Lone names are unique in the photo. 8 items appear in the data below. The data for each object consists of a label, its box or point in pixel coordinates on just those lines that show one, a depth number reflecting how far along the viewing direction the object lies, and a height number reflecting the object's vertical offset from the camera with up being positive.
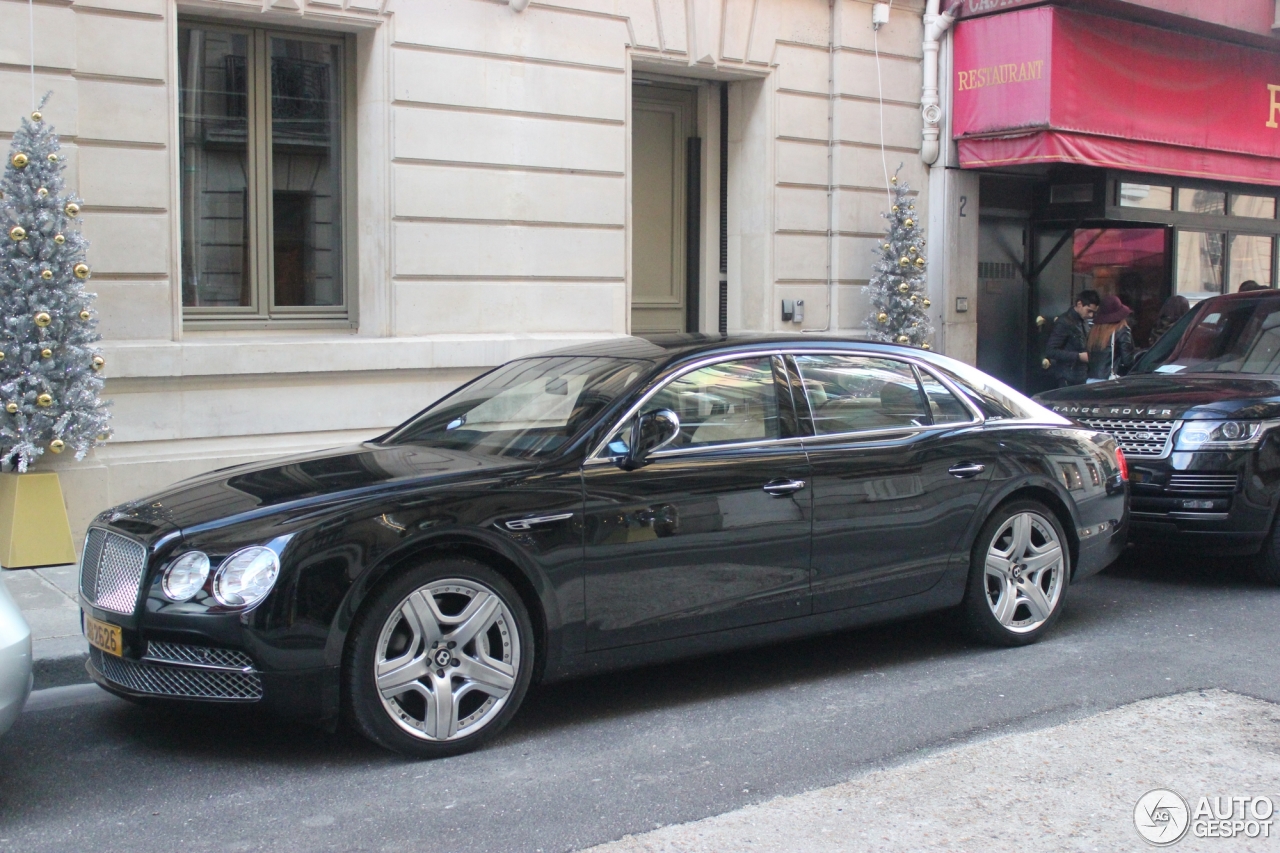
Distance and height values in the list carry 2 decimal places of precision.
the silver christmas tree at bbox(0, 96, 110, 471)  8.07 +0.10
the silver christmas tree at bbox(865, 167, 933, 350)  13.29 +0.57
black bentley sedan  4.65 -0.83
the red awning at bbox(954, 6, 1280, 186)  13.17 +2.63
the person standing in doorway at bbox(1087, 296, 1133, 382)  12.91 +0.00
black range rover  7.91 -0.73
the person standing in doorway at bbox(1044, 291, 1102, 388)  13.20 -0.01
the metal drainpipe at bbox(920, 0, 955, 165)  14.05 +2.85
